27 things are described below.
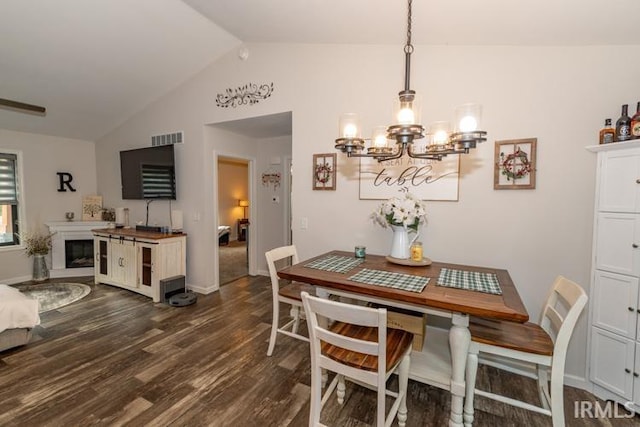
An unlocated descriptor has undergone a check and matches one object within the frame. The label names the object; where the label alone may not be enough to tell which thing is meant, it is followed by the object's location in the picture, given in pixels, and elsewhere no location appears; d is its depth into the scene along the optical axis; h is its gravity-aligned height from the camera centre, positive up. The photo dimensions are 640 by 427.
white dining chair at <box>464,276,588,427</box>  1.52 -0.84
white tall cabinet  1.81 -0.51
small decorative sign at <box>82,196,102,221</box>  4.98 -0.19
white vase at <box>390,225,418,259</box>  2.32 -0.36
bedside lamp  8.61 -0.20
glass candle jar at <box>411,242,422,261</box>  2.28 -0.43
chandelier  1.59 +0.41
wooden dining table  1.53 -0.59
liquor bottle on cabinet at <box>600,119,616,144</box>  1.90 +0.45
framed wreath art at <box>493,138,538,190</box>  2.21 +0.28
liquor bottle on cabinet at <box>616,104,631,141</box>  1.83 +0.49
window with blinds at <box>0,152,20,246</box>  4.31 -0.03
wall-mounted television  4.08 +0.38
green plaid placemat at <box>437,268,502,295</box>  1.78 -0.55
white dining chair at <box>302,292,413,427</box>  1.33 -0.85
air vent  4.07 +0.88
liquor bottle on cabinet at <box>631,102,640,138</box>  1.79 +0.48
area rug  3.55 -1.33
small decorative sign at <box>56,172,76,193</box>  4.84 +0.27
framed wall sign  2.49 +0.20
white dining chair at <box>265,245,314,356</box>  2.43 -0.84
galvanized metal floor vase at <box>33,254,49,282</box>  4.50 -1.14
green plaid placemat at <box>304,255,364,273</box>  2.22 -0.54
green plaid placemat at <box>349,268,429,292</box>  1.79 -0.55
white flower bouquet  2.21 -0.09
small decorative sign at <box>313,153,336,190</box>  2.98 +0.29
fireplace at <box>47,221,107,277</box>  4.68 -0.86
